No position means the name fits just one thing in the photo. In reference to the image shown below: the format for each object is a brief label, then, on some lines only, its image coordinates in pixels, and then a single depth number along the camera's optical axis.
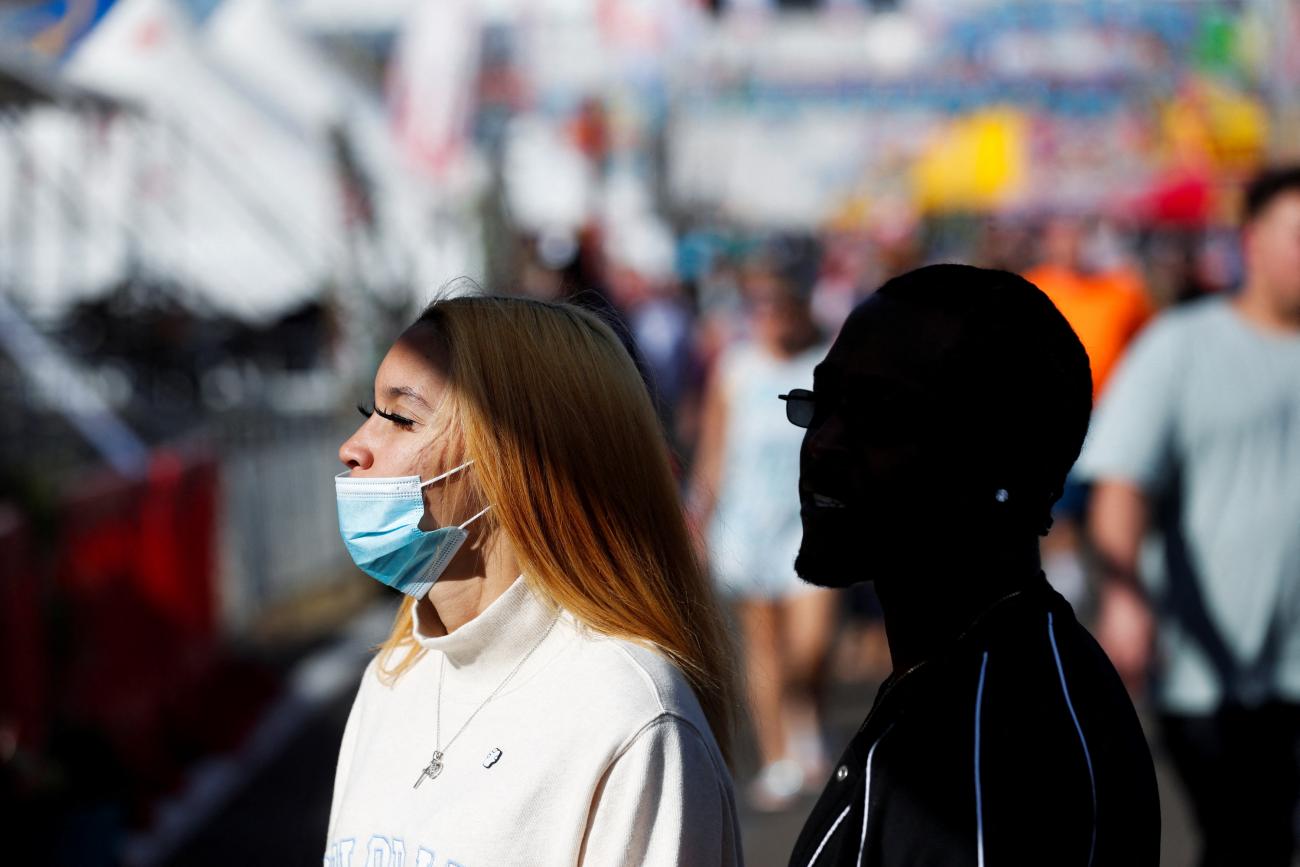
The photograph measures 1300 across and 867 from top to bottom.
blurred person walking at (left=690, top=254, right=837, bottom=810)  13.32
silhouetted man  3.12
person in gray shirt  7.88
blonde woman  4.09
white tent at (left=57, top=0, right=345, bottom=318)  33.44
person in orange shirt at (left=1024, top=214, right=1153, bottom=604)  15.31
